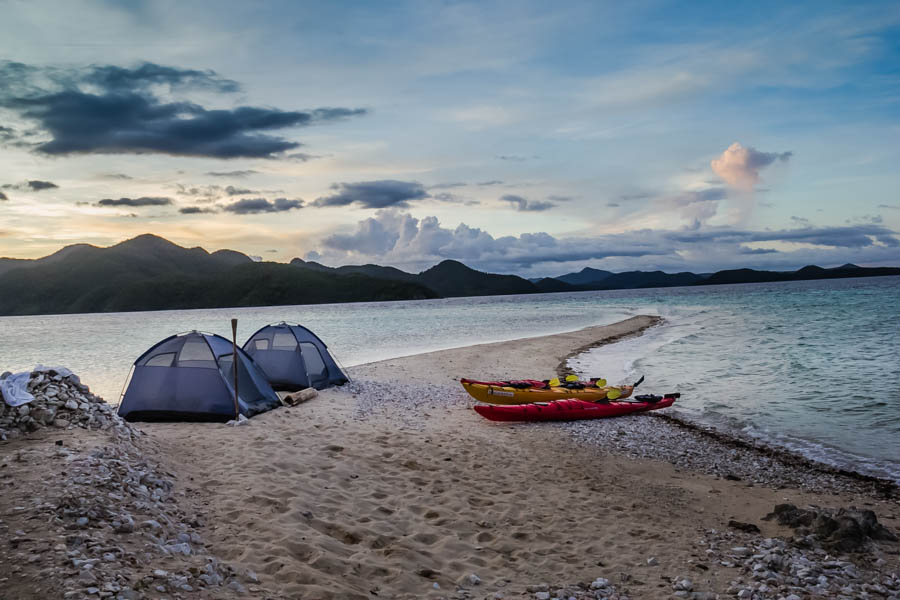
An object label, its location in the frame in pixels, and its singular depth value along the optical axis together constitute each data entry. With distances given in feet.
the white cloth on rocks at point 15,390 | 24.71
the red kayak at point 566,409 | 46.91
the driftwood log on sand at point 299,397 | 49.11
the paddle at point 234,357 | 40.60
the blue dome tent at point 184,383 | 41.14
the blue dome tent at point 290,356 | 57.57
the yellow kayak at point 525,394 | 51.85
